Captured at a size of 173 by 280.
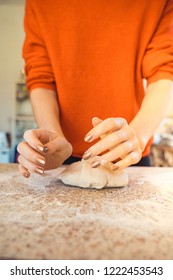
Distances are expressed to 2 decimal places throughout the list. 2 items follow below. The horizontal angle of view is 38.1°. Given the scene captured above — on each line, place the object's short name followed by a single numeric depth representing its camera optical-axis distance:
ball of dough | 0.53
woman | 0.79
